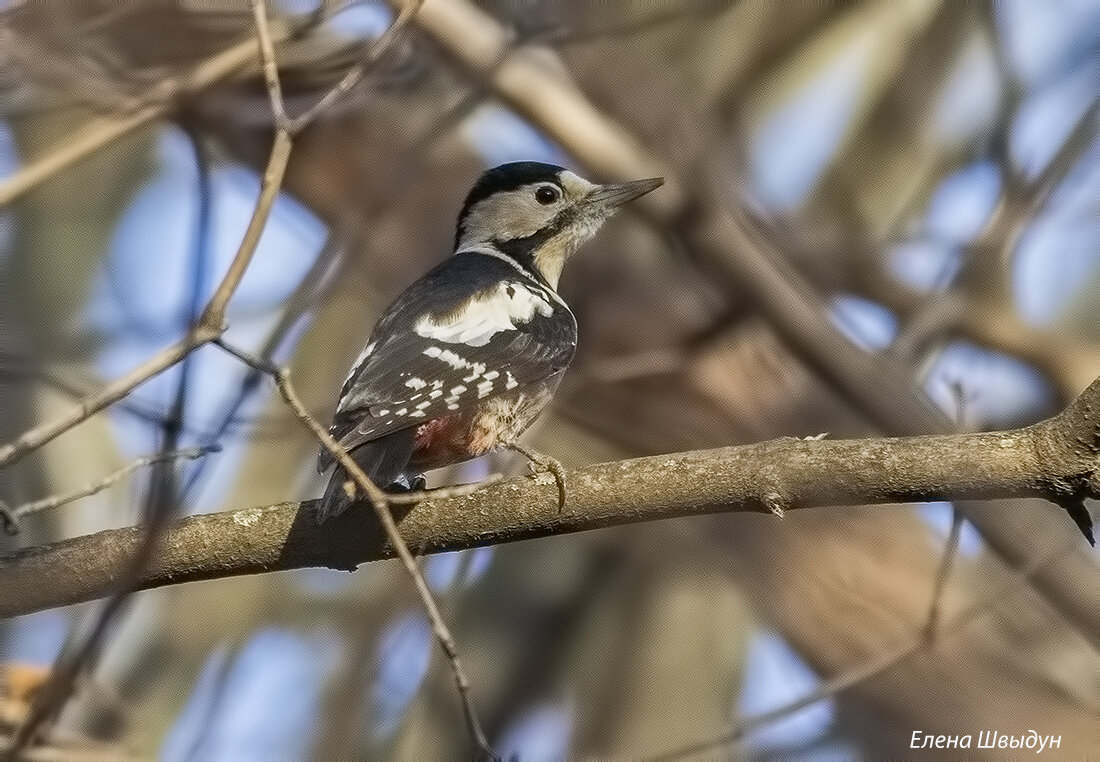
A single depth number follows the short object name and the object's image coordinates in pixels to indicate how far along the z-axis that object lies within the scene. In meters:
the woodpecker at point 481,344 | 7.34
